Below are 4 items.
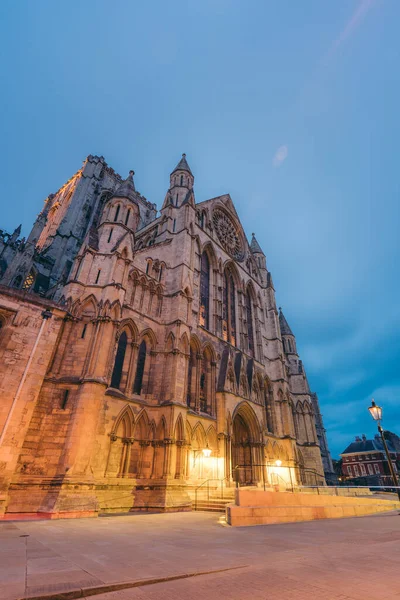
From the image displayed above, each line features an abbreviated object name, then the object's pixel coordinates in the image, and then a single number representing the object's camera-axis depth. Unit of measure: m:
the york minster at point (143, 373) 12.35
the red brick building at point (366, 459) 57.01
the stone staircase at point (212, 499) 14.68
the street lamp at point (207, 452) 16.55
